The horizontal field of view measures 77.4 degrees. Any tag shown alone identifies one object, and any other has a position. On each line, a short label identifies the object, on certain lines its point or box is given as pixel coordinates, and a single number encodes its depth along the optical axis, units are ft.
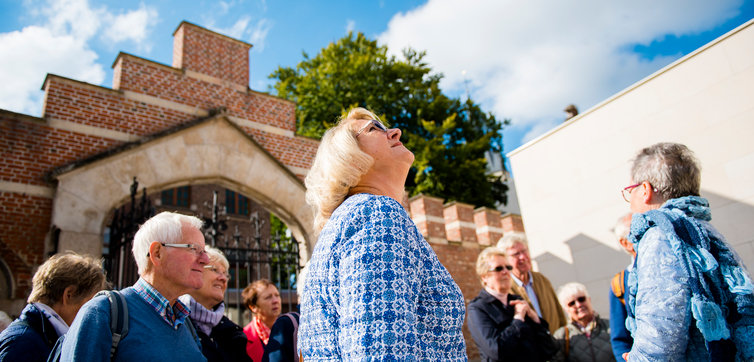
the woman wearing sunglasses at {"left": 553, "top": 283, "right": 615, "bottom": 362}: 13.15
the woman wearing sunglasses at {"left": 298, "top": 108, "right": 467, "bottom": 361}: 4.04
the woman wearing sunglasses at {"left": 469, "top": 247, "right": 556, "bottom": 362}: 11.77
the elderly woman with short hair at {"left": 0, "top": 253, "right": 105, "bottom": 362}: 7.67
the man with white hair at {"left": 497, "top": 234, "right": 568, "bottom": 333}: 15.44
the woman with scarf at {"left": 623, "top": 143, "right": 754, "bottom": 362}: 6.00
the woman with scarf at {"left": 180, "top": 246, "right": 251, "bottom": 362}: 10.59
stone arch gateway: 20.57
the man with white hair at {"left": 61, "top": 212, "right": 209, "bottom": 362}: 6.27
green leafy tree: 55.36
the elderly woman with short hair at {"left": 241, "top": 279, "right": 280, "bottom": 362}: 12.76
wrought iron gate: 18.80
